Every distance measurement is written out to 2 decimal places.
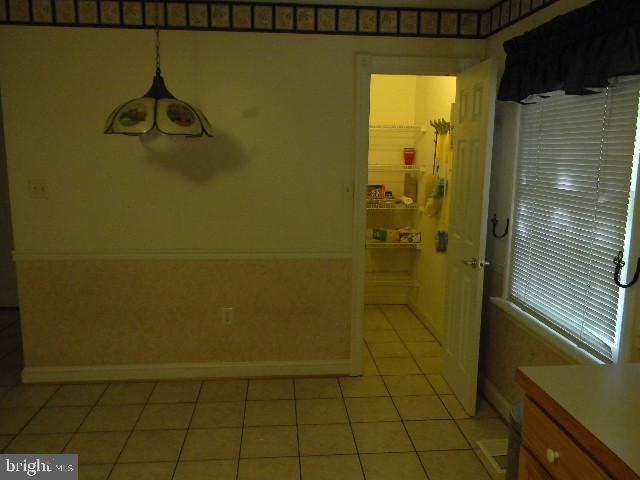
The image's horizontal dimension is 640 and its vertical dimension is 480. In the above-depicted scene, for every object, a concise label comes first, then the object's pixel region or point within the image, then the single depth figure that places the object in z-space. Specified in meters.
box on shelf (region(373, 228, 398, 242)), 4.89
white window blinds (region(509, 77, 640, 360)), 2.00
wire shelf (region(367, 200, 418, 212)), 4.77
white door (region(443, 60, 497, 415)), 2.79
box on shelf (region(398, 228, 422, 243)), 4.85
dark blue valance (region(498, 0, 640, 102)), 1.82
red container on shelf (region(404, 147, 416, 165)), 4.85
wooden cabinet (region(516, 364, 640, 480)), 1.15
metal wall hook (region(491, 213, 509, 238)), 3.03
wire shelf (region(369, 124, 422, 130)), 4.74
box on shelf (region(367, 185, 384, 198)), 4.84
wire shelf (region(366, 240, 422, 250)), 4.82
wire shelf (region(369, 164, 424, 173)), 4.81
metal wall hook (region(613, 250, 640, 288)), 1.89
